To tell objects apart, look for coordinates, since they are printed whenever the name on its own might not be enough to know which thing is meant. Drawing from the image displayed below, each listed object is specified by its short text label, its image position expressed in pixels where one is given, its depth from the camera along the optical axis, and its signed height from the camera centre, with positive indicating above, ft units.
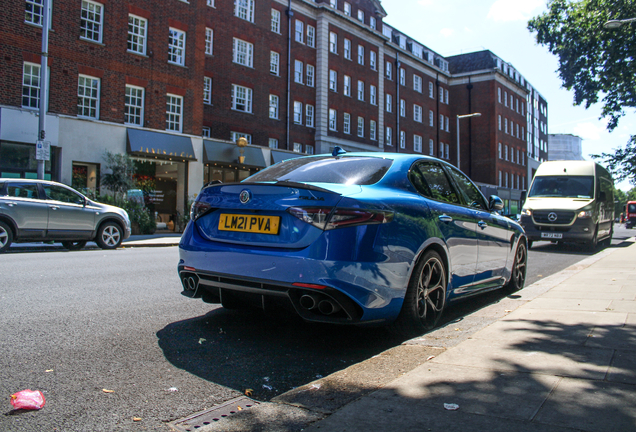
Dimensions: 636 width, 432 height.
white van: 47.26 +3.15
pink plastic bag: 8.70 -3.05
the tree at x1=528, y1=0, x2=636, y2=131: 76.02 +29.59
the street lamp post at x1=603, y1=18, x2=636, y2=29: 62.44 +26.50
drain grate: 8.17 -3.15
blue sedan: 11.69 -0.28
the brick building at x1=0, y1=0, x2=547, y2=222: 64.49 +24.03
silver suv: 39.04 +0.69
